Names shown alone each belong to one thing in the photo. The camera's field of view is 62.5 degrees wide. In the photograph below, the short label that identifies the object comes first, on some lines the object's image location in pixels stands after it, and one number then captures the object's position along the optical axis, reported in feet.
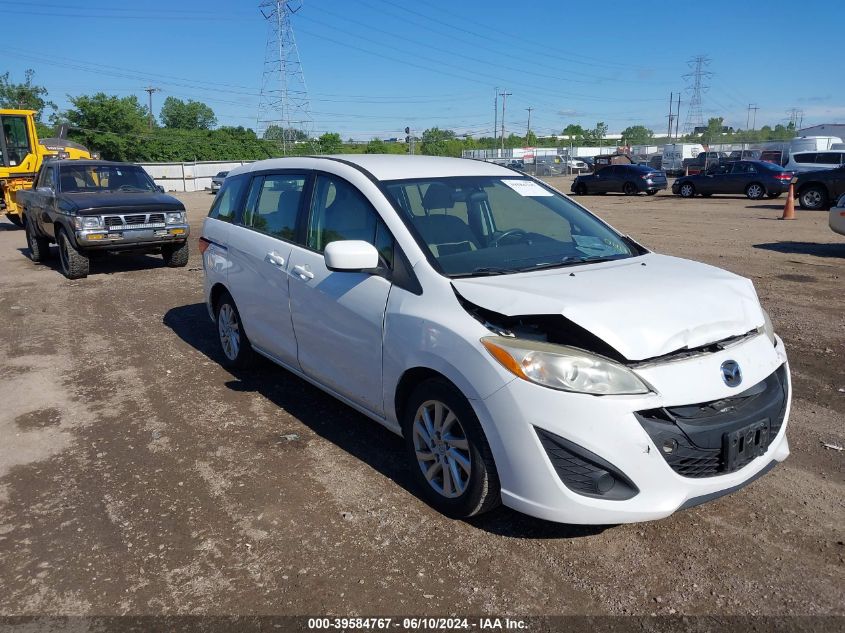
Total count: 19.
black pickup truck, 35.70
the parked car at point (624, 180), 97.55
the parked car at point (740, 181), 82.33
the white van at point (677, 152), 174.66
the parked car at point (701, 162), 152.56
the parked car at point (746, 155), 157.42
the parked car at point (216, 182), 136.93
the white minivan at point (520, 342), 10.00
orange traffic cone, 59.91
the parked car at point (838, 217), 39.11
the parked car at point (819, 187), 65.10
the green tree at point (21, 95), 241.96
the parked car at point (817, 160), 89.45
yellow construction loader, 66.59
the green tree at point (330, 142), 171.65
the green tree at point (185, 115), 361.30
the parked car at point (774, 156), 145.79
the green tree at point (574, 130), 455.54
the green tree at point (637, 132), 440.45
